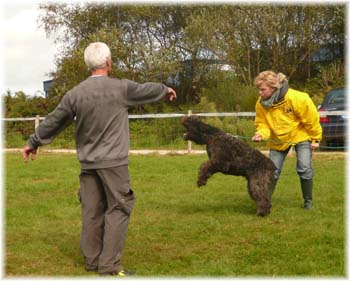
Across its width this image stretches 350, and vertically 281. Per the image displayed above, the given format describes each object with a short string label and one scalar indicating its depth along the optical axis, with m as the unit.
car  13.12
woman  7.17
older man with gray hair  4.74
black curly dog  7.11
